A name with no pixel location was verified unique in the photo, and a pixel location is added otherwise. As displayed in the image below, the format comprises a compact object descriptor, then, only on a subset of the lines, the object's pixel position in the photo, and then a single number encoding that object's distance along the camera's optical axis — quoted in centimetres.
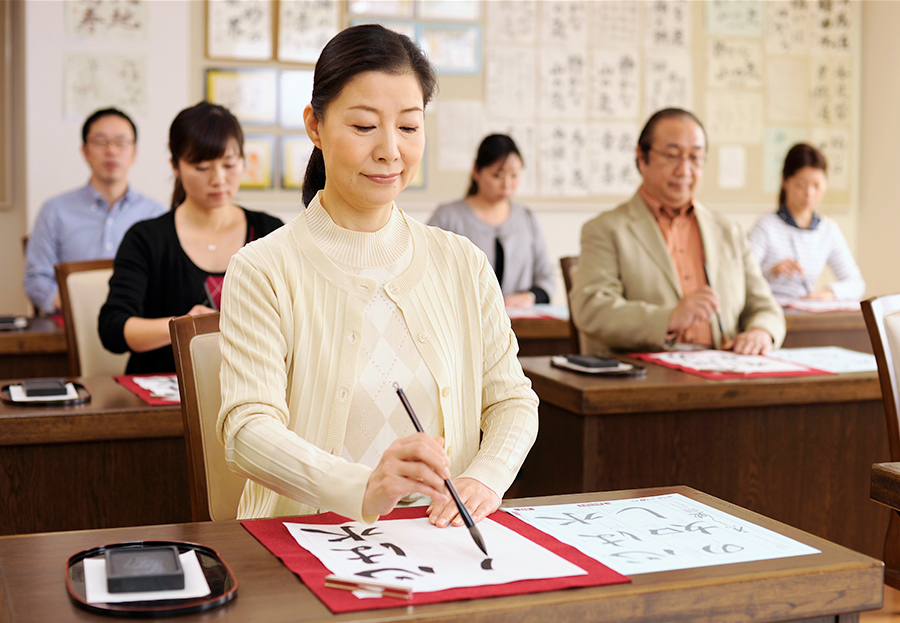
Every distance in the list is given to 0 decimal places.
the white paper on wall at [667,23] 563
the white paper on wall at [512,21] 536
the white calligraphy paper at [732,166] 584
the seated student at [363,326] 130
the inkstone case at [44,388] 208
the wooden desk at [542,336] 353
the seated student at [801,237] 480
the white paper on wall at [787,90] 593
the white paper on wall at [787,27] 591
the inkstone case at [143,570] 93
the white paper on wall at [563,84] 548
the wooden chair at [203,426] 157
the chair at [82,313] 271
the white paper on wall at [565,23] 545
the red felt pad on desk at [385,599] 92
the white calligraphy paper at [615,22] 554
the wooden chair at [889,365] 193
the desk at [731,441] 227
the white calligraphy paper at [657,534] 106
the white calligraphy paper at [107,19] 470
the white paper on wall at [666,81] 568
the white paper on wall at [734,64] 579
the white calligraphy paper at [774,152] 591
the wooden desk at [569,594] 90
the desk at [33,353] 308
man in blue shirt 423
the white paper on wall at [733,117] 581
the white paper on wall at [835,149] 605
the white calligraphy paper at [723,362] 247
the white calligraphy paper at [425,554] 99
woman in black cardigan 255
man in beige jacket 288
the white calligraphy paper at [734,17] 576
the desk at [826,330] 375
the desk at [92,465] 201
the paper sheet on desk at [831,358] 252
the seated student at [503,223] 448
